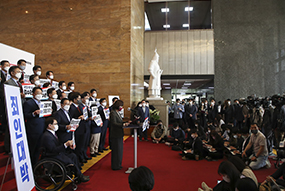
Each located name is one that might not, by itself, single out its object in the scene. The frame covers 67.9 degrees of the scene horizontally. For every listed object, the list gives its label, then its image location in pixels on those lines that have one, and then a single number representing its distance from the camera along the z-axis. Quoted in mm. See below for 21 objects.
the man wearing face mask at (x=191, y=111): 11219
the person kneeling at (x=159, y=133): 8660
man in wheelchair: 3697
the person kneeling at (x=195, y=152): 6061
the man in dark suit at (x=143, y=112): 9227
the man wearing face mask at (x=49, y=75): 6301
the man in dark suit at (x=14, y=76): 4239
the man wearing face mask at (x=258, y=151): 5098
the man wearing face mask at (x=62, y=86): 6595
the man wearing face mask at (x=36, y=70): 5608
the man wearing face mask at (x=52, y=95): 4945
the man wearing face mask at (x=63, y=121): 4432
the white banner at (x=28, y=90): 4410
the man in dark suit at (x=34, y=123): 4125
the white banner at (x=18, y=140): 2182
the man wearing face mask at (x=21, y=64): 5065
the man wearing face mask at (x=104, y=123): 6863
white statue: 11406
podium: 4868
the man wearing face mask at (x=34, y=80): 5078
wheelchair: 3480
